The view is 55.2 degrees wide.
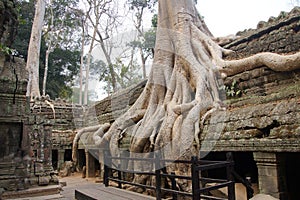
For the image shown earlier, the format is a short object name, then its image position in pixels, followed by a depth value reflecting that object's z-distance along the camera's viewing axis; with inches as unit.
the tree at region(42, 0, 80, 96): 838.5
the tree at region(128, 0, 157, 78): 830.5
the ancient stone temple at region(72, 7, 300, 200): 157.8
